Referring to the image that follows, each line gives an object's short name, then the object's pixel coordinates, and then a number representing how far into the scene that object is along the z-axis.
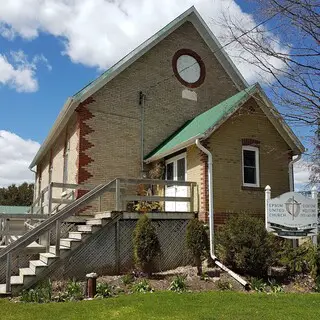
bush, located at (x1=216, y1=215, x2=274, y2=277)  11.38
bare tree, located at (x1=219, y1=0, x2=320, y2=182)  7.98
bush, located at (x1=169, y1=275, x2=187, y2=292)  10.31
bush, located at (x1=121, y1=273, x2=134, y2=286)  10.73
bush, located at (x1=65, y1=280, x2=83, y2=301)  9.52
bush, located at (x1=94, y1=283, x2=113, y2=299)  9.66
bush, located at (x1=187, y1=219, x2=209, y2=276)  11.67
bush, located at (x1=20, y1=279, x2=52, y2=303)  9.30
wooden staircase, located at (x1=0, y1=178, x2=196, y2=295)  10.06
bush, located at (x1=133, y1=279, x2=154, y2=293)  10.12
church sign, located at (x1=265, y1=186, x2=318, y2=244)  12.76
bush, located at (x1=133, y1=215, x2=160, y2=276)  11.30
